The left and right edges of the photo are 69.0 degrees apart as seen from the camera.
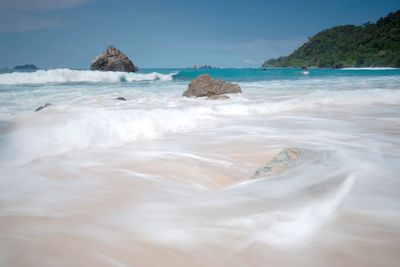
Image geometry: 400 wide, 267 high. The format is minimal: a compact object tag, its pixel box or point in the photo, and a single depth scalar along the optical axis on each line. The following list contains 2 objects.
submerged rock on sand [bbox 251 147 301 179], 2.64
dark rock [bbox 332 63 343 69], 78.71
